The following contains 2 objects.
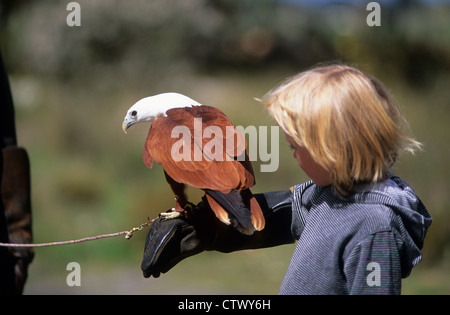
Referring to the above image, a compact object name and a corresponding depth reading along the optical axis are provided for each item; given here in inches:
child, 99.5
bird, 107.8
